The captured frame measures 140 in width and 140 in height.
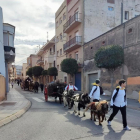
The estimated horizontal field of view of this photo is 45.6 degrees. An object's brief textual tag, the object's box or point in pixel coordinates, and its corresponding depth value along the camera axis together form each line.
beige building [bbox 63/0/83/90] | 25.31
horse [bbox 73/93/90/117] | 7.80
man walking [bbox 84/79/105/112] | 7.37
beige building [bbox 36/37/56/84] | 37.88
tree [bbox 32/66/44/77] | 43.39
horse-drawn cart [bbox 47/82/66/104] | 12.79
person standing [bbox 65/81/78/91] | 10.43
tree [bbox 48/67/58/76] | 33.14
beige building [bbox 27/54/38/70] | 64.25
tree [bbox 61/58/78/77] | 24.11
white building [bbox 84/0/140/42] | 25.20
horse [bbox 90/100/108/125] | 6.27
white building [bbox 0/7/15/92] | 19.20
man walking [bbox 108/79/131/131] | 5.89
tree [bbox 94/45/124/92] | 14.56
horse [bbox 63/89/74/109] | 9.70
